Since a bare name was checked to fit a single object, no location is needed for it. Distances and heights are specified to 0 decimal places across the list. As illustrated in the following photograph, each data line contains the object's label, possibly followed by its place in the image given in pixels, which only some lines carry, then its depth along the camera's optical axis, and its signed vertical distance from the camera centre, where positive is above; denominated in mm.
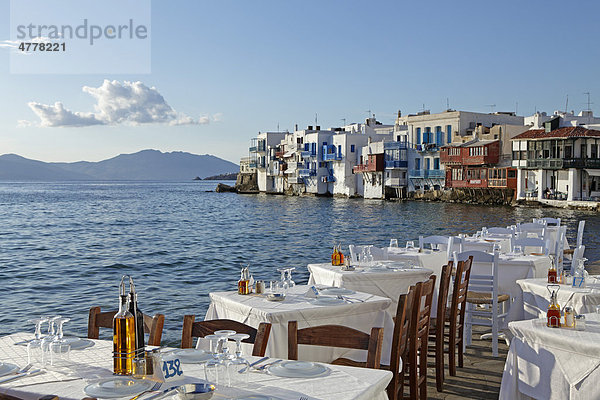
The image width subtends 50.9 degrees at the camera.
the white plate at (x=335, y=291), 6123 -989
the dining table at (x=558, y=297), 6148 -1076
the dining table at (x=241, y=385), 3041 -985
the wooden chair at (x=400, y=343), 4465 -1111
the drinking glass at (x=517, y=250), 9570 -907
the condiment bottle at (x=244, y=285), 6113 -921
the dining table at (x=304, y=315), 5398 -1110
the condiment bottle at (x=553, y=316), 4648 -928
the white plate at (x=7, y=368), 3404 -972
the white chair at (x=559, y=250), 10970 -1058
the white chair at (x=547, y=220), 15118 -743
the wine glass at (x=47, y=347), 3441 -855
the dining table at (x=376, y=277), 7797 -1094
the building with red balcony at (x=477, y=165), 61500 +2575
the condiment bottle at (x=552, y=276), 6602 -896
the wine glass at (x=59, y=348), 3424 -854
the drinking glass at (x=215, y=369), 2939 -836
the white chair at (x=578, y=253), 8153 -819
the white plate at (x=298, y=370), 3334 -965
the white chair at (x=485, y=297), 7184 -1272
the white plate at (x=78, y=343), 3916 -966
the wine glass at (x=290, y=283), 6211 -912
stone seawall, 61188 -530
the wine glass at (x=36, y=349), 3473 -874
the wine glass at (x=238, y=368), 2984 -861
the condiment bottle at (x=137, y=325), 3162 -689
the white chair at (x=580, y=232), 13313 -913
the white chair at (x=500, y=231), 13381 -873
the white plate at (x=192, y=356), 3582 -951
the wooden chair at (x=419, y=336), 4926 -1199
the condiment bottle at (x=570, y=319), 4645 -948
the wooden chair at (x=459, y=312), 6426 -1310
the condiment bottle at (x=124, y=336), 3135 -731
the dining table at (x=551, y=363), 4277 -1222
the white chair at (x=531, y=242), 9570 -784
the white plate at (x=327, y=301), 5648 -1004
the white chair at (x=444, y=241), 9953 -799
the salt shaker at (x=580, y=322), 4648 -986
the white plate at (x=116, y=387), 2959 -946
